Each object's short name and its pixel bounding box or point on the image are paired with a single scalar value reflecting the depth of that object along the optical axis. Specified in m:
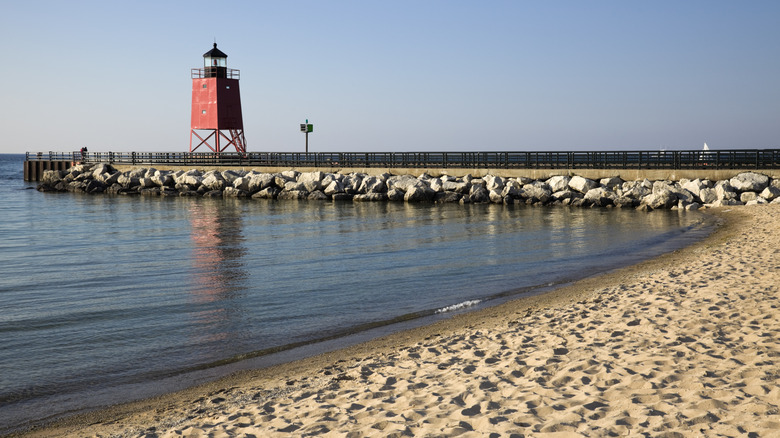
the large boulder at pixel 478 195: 35.16
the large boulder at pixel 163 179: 44.84
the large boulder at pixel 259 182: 41.00
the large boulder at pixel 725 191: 29.24
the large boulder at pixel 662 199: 29.94
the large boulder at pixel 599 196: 32.28
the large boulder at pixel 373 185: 37.66
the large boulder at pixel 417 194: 36.06
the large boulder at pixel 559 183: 33.91
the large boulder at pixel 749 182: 29.22
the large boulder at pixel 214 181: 42.78
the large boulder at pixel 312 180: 39.56
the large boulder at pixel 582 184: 33.22
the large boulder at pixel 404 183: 36.65
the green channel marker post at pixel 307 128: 47.41
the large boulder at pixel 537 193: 33.88
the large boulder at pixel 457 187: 35.94
